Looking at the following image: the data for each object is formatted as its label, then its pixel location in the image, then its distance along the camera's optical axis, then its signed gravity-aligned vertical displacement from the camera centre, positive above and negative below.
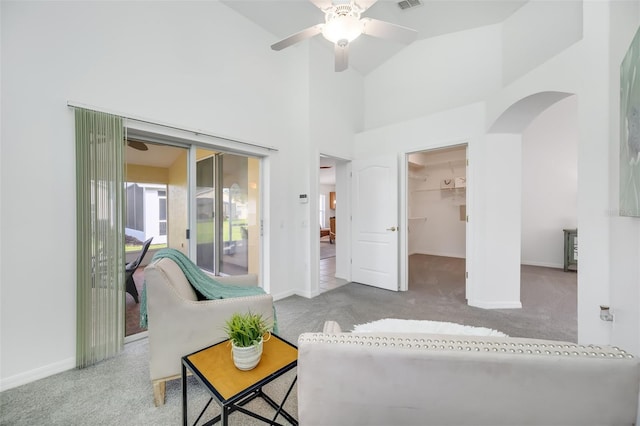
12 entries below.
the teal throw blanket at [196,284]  1.79 -0.55
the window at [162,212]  2.81 +0.01
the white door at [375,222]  3.89 -0.18
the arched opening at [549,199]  4.36 +0.22
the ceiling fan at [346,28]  1.92 +1.51
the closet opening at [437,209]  6.39 +0.05
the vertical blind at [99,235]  2.03 -0.18
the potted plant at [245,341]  1.23 -0.64
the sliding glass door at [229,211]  3.31 +0.02
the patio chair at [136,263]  2.67 -0.53
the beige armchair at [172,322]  1.55 -0.70
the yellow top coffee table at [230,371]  1.09 -0.77
